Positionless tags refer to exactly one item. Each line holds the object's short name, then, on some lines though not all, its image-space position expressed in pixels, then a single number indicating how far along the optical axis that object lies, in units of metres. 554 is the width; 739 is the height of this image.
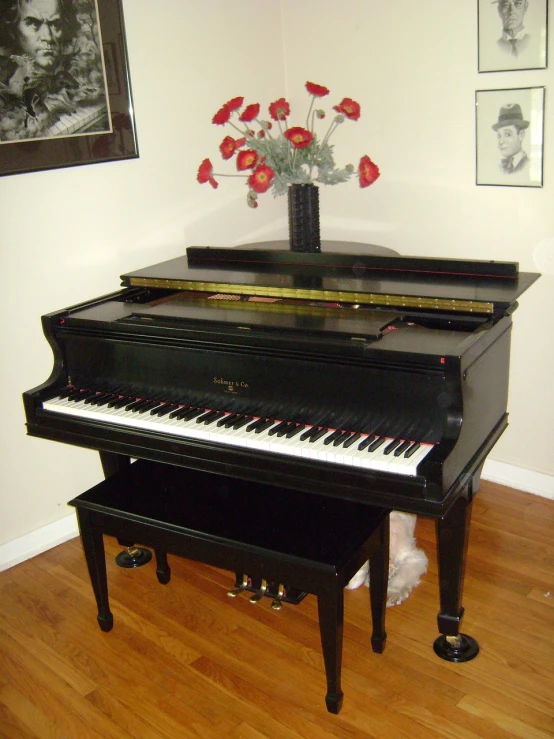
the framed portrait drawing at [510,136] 2.79
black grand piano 1.93
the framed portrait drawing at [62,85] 2.55
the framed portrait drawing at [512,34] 2.68
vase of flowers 2.61
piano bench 1.98
